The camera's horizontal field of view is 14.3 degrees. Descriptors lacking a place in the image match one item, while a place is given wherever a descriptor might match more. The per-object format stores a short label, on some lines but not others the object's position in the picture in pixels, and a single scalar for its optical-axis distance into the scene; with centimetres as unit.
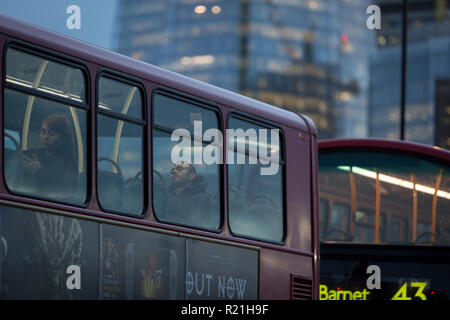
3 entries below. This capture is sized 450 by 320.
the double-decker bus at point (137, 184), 1304
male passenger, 1585
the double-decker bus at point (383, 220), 2366
